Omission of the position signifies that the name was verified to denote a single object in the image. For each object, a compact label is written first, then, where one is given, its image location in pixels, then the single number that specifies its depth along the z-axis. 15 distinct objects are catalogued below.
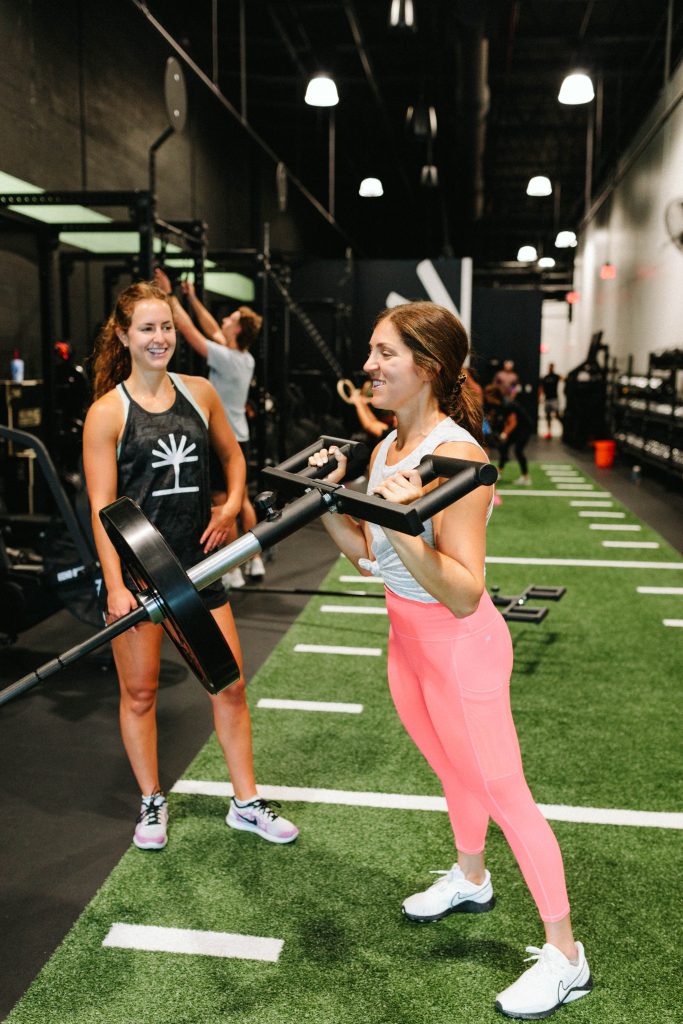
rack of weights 8.99
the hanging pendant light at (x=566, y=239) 16.62
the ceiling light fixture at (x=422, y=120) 9.75
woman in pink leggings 1.54
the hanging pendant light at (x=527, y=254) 18.68
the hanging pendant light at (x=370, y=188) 13.52
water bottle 5.74
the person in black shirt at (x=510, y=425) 9.35
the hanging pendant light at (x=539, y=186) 13.48
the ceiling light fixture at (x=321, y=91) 7.97
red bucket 11.80
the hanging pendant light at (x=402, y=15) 6.59
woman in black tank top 2.13
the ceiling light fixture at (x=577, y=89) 8.08
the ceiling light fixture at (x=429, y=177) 12.37
